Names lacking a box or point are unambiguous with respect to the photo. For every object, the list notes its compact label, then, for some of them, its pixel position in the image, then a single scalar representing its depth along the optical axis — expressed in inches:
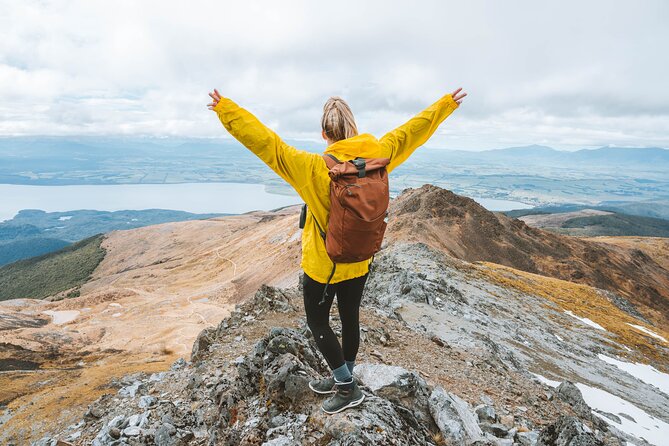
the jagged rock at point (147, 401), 315.3
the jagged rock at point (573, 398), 398.9
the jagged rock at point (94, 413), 342.6
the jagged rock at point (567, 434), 241.1
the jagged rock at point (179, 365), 419.4
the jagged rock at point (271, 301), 487.3
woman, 155.1
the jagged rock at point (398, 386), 242.4
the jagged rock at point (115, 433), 278.5
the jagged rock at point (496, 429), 269.6
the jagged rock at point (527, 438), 259.8
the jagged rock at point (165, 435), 249.9
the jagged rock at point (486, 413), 286.0
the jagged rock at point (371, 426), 181.8
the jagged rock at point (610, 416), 522.8
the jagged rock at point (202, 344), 398.5
